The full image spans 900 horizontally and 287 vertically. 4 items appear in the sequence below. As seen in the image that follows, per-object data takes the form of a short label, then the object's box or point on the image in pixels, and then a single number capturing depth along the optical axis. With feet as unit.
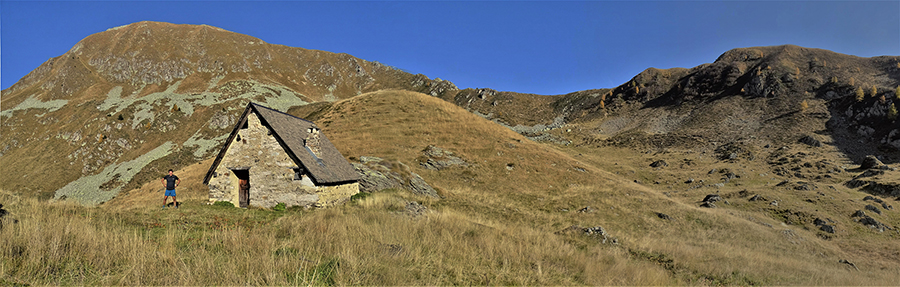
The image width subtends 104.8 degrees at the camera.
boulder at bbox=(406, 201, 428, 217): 47.62
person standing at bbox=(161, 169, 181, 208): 56.59
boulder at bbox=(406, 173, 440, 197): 86.50
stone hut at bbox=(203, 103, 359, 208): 57.41
